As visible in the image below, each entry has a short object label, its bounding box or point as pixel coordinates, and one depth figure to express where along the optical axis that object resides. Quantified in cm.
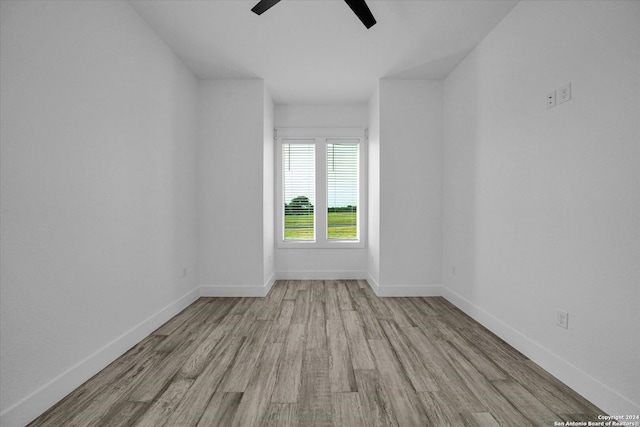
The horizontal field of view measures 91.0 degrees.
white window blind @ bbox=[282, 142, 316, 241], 496
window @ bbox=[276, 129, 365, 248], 491
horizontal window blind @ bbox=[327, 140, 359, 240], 496
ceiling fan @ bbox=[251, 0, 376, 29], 221
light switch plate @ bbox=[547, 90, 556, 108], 211
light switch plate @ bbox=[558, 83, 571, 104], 199
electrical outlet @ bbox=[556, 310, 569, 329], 200
